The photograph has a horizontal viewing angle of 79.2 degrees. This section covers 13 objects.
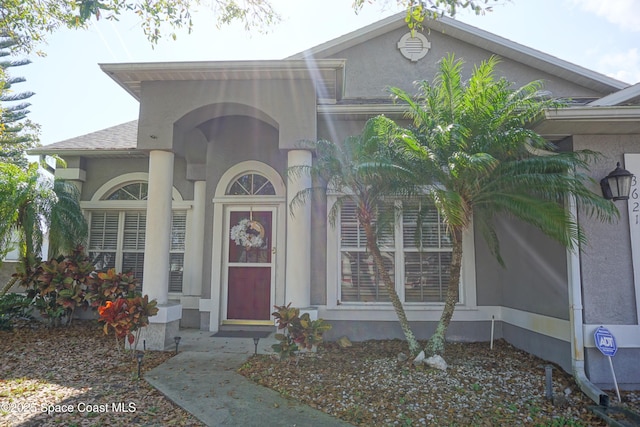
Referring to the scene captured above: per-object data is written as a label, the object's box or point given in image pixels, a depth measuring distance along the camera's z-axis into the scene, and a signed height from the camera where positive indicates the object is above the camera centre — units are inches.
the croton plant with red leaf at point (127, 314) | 223.8 -37.7
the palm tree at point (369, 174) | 210.4 +43.8
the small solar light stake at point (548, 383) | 182.4 -60.4
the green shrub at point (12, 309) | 300.4 -48.6
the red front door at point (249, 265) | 317.1 -11.4
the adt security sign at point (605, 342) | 197.6 -44.3
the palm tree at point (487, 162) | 192.5 +47.1
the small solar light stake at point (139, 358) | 199.0 -55.5
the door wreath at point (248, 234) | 320.5 +14.3
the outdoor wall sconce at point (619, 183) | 203.3 +38.1
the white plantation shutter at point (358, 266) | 284.5 -9.8
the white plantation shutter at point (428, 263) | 283.7 -7.0
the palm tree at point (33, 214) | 292.8 +27.6
